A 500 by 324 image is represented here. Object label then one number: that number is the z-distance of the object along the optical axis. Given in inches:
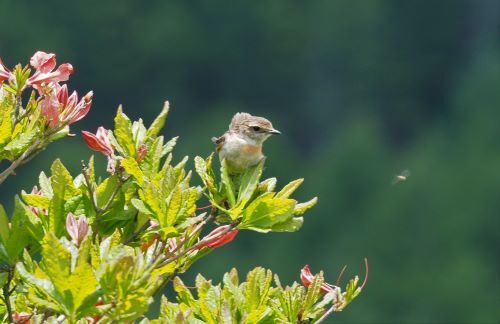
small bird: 482.6
